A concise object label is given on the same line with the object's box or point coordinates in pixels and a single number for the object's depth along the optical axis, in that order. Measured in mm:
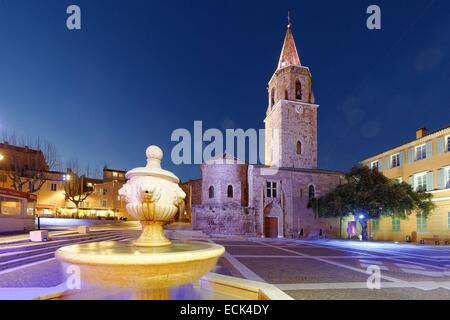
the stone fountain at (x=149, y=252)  3713
